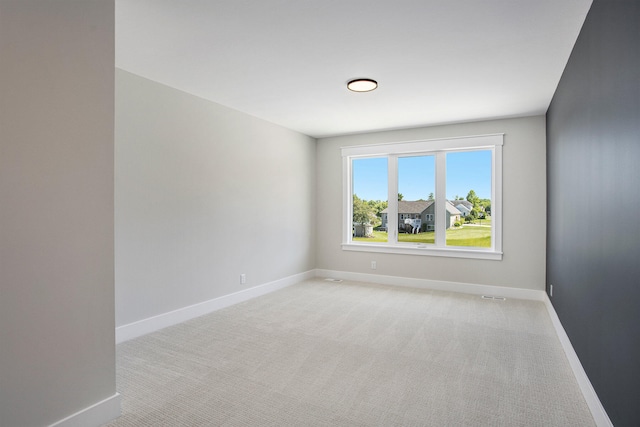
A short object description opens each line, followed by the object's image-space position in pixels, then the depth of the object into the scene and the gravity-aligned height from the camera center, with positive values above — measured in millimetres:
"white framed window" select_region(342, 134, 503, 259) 5160 +246
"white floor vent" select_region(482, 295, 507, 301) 4770 -1139
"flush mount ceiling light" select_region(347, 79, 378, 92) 3451 +1248
